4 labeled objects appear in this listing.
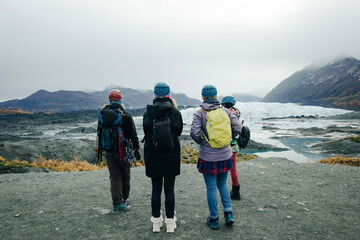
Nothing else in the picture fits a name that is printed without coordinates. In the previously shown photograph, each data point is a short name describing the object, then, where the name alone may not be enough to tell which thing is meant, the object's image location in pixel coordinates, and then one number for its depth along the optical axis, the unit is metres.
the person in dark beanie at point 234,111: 5.21
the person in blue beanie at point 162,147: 3.57
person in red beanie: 4.46
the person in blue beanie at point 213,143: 3.69
